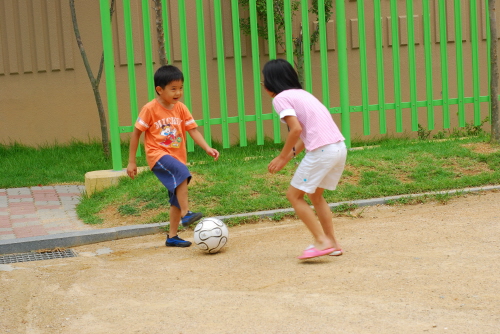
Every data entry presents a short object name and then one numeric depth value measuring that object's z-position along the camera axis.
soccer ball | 10.51
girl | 9.41
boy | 11.06
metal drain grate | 11.34
